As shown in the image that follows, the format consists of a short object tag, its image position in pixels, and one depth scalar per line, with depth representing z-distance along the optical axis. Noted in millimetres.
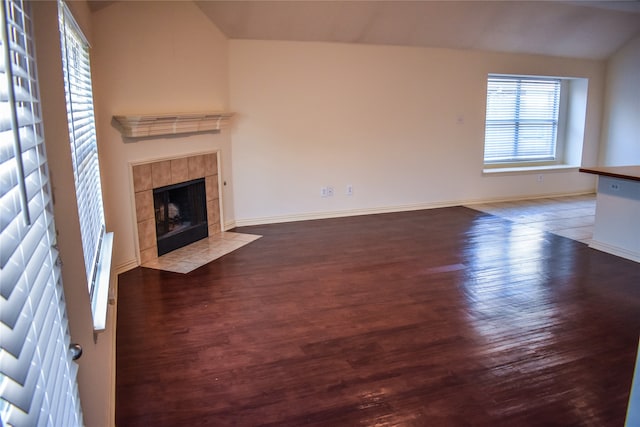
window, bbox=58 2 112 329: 2047
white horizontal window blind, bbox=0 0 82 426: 763
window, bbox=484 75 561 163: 7023
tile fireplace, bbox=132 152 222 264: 4168
